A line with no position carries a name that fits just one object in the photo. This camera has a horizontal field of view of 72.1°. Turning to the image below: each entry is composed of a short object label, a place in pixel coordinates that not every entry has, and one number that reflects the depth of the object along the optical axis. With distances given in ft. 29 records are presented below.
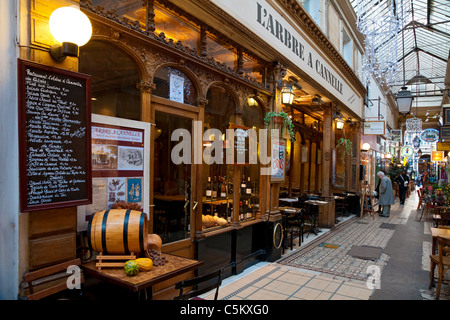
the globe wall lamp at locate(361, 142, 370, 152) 50.88
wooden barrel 9.95
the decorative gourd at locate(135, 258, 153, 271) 9.96
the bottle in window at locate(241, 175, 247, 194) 21.24
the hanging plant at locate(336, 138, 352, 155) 39.37
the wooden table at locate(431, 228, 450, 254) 18.35
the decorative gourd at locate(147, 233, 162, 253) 11.27
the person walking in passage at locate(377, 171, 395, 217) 46.39
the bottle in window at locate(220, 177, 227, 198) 19.85
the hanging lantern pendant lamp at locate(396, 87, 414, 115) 40.45
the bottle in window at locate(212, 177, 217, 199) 19.23
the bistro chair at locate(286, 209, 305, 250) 26.96
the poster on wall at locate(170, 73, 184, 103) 15.62
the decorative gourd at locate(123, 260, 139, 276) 9.55
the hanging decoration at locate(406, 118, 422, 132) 86.33
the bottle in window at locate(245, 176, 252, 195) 21.79
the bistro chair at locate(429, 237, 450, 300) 16.03
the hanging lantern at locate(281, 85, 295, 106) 24.32
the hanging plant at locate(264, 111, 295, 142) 22.65
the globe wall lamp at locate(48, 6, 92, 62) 9.32
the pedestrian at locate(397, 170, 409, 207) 61.03
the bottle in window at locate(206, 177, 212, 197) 18.62
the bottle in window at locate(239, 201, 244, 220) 20.98
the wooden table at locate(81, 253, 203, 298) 9.09
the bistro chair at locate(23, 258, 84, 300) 8.87
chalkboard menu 8.87
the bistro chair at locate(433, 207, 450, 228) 27.94
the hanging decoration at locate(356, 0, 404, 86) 31.30
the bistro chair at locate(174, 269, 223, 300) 9.10
